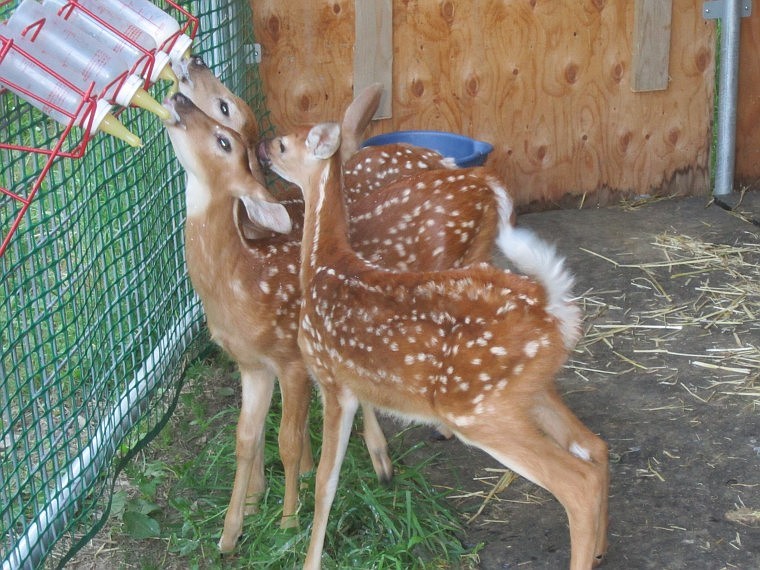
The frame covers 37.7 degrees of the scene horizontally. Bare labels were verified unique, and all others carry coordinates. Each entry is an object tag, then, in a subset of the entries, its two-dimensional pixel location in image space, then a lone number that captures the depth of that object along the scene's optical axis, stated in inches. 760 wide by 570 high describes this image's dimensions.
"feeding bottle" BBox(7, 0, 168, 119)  110.7
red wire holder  88.2
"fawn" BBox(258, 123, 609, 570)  116.1
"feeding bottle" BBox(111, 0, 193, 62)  118.3
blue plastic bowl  221.0
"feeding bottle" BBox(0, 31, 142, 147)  103.6
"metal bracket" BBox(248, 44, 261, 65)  222.4
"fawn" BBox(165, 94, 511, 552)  139.1
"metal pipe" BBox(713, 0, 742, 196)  234.1
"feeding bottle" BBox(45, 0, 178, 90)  110.5
